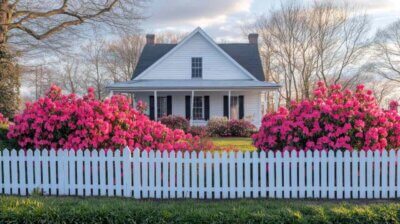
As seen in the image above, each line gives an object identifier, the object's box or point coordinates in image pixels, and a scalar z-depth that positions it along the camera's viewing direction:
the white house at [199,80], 24.34
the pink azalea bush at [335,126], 7.22
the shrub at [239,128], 20.39
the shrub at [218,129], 20.50
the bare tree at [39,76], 28.66
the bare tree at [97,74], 52.56
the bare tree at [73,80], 55.12
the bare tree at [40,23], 22.52
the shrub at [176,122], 21.11
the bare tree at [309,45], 38.88
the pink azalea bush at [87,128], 7.59
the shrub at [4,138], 8.45
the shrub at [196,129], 19.81
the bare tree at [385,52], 43.38
